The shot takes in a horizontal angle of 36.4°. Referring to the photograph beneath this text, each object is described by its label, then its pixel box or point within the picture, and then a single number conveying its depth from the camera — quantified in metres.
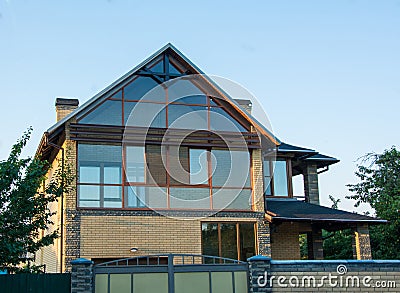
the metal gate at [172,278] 12.52
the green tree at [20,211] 13.62
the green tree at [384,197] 23.27
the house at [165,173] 17.02
